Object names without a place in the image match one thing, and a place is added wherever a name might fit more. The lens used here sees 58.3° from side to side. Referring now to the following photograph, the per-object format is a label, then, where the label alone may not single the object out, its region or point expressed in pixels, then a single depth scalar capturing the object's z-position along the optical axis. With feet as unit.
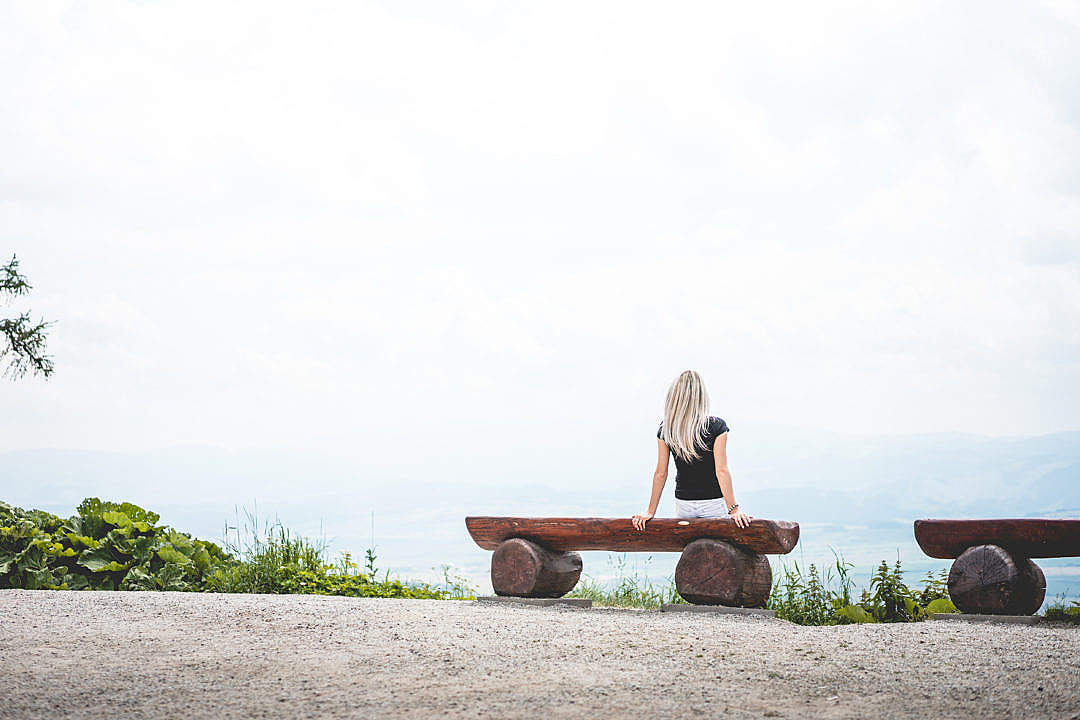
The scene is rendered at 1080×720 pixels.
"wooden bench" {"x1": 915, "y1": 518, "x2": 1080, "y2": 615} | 22.15
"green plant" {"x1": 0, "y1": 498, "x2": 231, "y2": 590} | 30.53
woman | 24.06
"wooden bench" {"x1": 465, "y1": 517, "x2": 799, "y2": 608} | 23.32
